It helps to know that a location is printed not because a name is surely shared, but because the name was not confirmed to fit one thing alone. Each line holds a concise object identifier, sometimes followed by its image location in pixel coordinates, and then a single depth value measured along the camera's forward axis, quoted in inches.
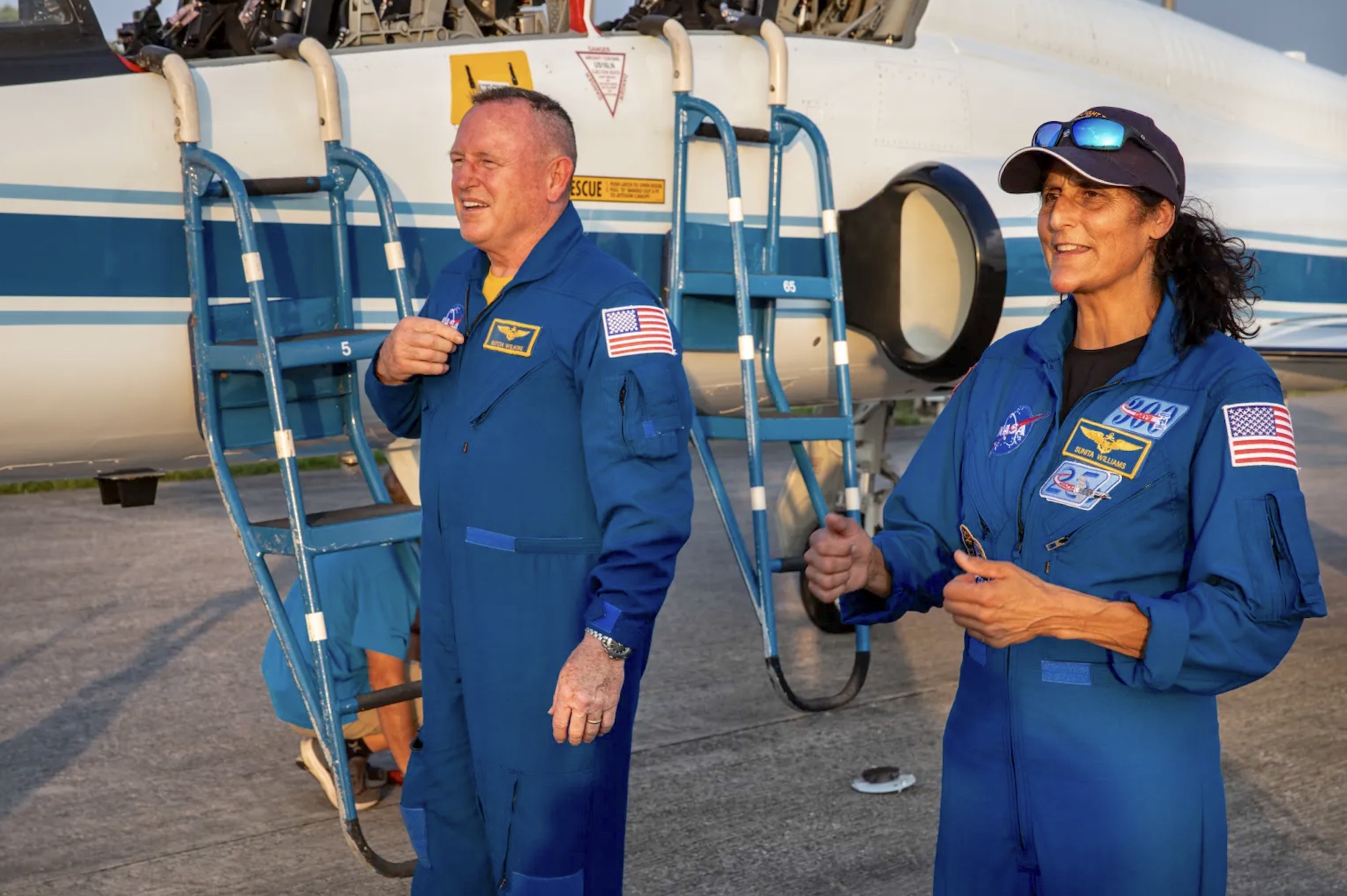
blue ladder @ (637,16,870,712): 191.6
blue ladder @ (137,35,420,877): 154.8
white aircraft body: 158.6
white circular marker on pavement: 191.6
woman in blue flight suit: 81.1
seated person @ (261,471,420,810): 177.6
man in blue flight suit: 109.2
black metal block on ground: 198.5
